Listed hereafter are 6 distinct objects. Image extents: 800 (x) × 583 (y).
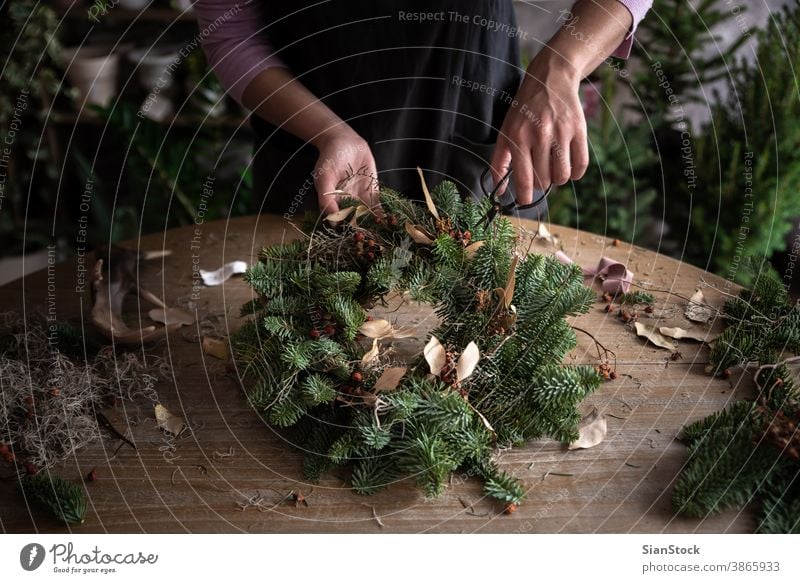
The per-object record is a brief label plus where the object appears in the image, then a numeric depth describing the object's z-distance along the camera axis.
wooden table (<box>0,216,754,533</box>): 0.58
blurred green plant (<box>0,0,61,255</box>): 1.74
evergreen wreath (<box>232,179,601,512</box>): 0.62
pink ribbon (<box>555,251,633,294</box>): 0.89
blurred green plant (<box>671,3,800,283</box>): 1.44
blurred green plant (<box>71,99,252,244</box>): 1.79
